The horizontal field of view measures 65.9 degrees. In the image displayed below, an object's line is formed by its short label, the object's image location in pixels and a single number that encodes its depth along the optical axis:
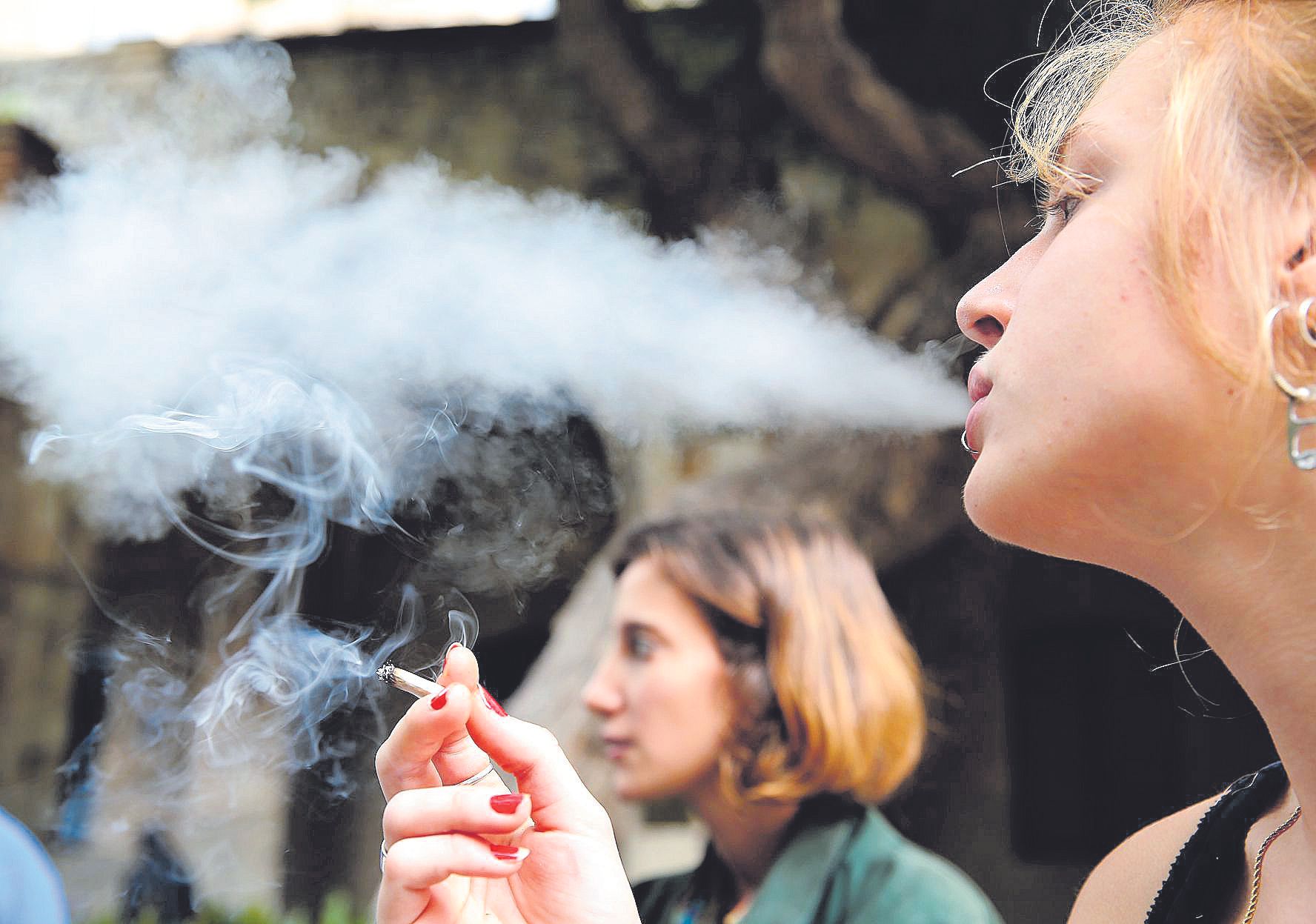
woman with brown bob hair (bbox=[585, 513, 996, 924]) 1.80
